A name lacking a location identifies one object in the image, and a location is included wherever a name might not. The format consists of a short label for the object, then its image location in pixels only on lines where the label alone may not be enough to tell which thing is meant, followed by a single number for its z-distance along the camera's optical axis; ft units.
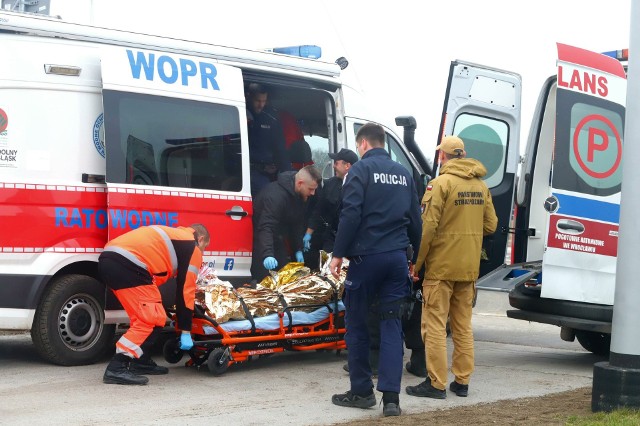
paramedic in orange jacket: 24.35
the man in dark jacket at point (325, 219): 29.96
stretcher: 25.45
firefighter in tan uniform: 23.47
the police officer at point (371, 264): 21.76
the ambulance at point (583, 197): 27.22
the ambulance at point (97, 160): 25.41
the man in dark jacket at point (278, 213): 29.66
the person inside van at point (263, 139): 33.04
